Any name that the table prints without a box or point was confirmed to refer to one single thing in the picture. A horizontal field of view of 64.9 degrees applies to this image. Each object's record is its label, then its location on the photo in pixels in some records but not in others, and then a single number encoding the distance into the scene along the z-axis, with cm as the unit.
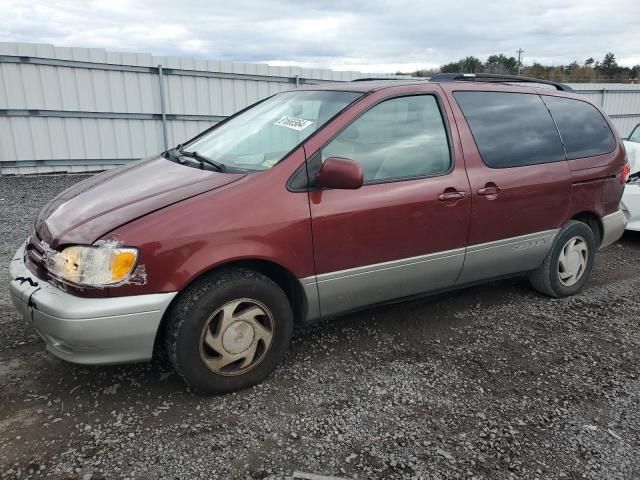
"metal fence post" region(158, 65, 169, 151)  1037
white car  571
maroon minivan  247
